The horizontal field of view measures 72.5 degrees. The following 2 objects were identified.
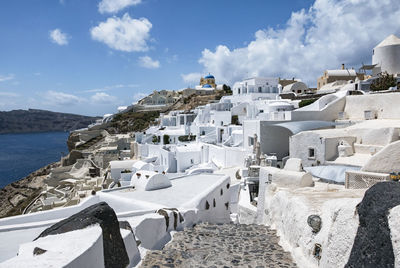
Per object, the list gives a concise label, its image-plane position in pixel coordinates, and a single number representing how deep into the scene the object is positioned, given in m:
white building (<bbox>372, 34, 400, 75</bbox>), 32.31
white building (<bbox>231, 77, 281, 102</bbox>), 40.78
